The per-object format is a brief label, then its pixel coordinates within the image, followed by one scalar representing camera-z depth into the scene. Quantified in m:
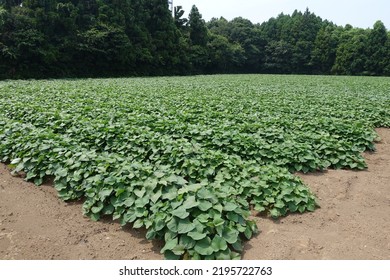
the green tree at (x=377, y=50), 46.44
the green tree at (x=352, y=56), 47.16
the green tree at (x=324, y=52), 50.66
